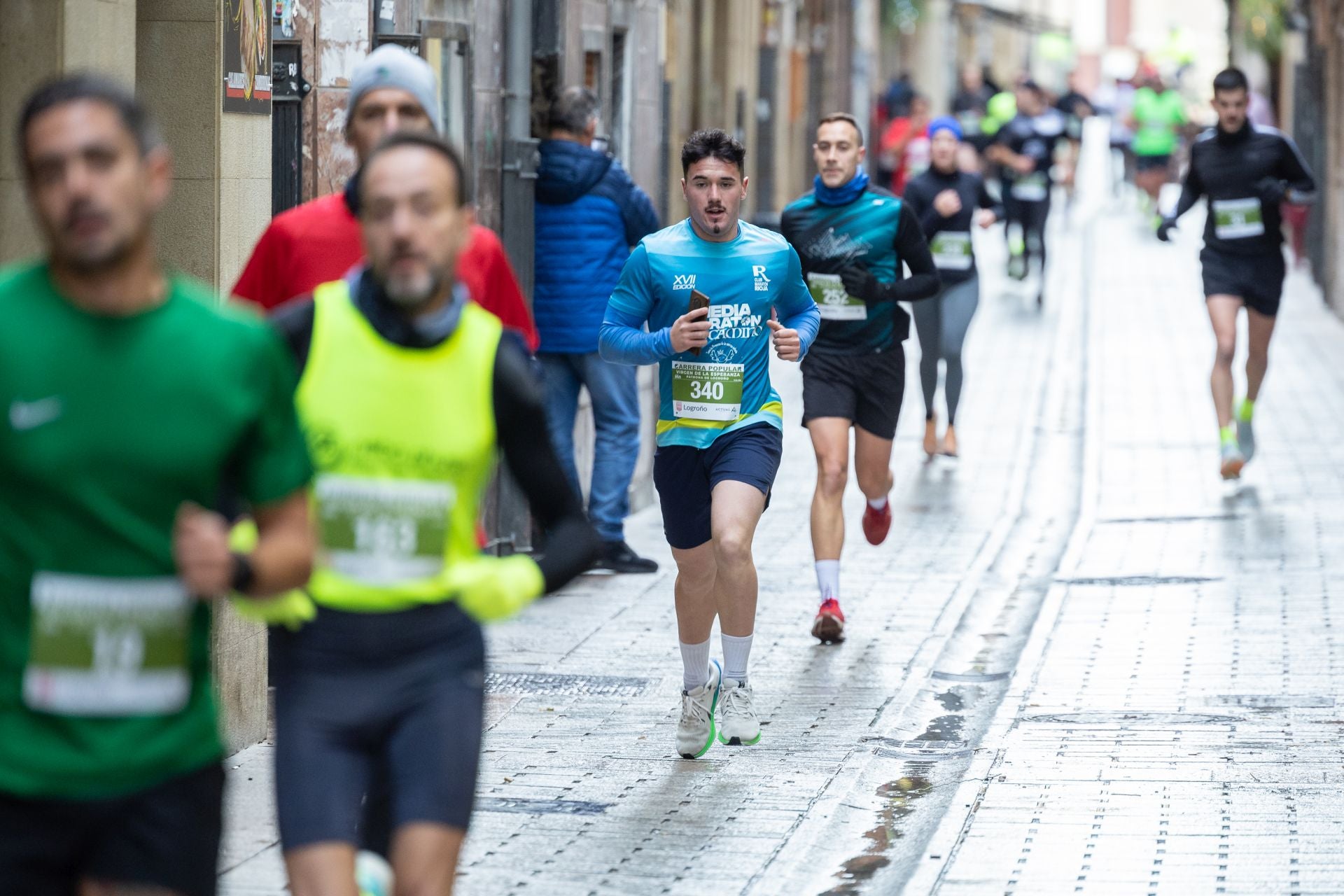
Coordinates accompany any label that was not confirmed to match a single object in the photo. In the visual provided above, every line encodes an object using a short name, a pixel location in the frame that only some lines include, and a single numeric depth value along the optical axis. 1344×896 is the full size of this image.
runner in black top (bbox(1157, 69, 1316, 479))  26.16
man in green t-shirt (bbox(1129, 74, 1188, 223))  59.37
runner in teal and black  19.70
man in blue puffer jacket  22.44
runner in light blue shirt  14.75
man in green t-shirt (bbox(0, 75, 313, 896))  6.55
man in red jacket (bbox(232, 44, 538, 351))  9.65
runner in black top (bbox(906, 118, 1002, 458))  29.09
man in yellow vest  7.69
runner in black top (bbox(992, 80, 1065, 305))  47.03
